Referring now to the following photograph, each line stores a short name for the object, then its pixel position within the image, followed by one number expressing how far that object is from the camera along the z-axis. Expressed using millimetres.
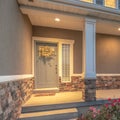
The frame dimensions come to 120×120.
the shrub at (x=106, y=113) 2581
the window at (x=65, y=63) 7117
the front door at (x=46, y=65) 6770
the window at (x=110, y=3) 5660
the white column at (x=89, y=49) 5309
